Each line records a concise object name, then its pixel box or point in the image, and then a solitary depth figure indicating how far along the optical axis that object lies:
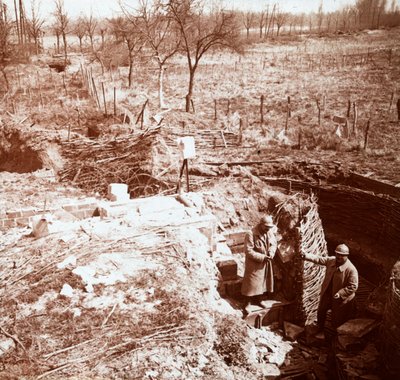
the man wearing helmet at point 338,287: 6.20
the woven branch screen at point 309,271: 6.99
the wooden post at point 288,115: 15.10
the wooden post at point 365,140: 12.57
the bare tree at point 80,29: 33.92
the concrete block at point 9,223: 7.33
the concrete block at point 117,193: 8.16
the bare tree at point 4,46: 21.77
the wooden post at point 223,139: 13.73
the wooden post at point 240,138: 13.89
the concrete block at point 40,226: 6.45
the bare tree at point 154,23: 18.27
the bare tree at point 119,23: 23.42
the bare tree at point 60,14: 29.88
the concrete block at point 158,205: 7.38
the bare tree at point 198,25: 17.19
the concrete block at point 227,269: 7.17
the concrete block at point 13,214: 7.38
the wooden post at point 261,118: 16.42
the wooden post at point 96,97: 17.68
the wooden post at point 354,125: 14.20
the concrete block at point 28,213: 7.48
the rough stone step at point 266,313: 6.92
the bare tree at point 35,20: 29.90
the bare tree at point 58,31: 31.57
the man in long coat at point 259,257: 6.61
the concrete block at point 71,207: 7.57
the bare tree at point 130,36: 21.48
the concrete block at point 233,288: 7.23
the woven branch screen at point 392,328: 5.24
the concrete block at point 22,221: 7.45
